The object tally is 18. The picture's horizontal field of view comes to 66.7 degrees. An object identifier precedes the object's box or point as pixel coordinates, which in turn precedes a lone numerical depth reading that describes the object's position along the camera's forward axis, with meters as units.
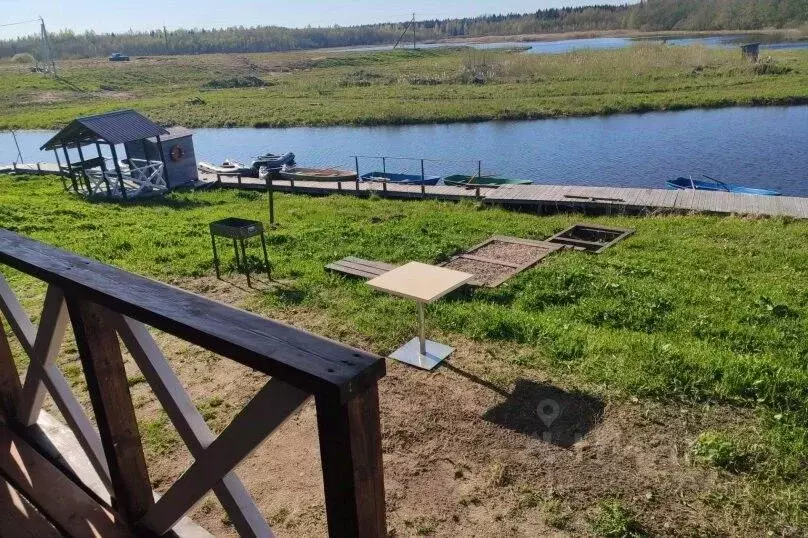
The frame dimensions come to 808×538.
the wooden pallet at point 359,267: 8.77
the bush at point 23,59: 97.81
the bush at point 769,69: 43.69
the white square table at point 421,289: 6.14
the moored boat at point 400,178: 20.51
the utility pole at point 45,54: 73.68
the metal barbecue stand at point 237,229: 8.46
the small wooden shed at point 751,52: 48.75
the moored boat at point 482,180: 20.25
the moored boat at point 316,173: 18.81
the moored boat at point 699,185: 19.19
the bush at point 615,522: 3.85
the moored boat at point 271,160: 24.72
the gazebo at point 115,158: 18.66
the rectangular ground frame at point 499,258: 9.17
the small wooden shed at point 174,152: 20.64
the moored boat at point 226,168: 23.95
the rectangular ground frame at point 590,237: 11.49
